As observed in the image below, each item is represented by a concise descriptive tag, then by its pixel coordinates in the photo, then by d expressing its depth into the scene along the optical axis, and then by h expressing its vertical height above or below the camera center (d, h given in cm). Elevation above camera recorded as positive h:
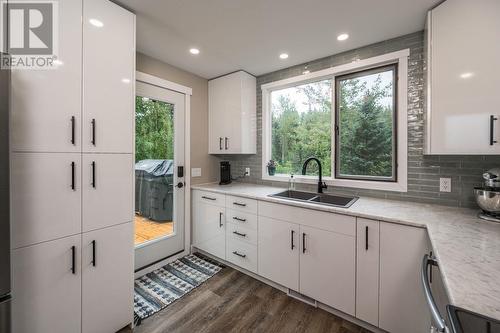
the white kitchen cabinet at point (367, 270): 157 -81
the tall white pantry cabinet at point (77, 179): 120 -9
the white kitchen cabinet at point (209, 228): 257 -83
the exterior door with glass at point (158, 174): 239 -11
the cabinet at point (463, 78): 137 +63
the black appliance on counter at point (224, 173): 312 -12
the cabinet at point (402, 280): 141 -82
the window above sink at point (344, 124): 207 +50
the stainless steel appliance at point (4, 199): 100 -17
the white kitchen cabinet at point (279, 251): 197 -87
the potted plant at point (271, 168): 291 -4
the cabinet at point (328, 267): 168 -89
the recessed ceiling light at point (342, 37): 197 +125
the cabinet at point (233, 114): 286 +74
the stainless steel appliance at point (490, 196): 140 -21
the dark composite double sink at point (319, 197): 219 -36
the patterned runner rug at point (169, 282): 190 -128
